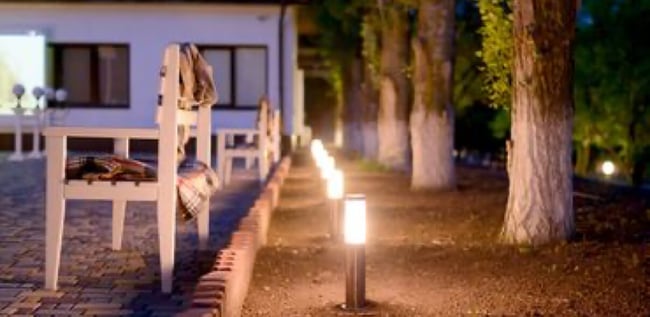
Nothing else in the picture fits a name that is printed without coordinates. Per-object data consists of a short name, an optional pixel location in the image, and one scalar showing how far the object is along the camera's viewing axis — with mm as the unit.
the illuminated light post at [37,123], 20852
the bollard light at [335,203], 8953
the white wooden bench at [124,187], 6176
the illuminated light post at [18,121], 19922
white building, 26328
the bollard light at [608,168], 33125
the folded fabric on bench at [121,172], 6273
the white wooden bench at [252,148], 14999
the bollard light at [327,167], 10832
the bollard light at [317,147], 16130
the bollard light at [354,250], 6004
